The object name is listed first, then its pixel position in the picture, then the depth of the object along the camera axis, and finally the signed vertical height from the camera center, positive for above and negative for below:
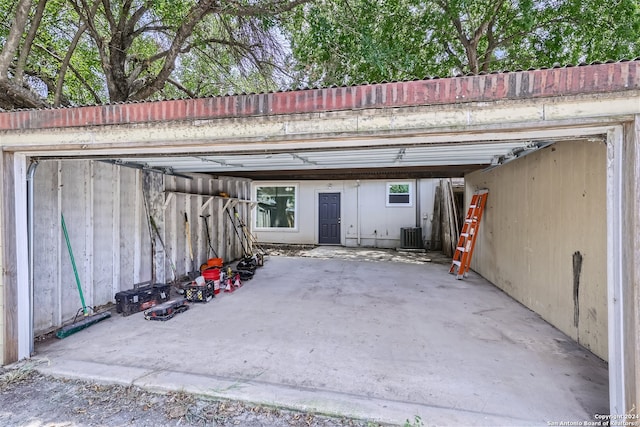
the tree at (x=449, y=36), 6.35 +4.20
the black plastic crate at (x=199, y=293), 4.72 -1.22
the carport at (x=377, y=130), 1.89 +0.64
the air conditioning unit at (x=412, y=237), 10.12 -0.80
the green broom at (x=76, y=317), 3.50 -1.29
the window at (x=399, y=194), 10.50 +0.65
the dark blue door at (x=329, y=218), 11.18 -0.18
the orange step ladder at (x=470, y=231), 6.18 -0.38
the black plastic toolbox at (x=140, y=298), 4.19 -1.19
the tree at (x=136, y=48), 6.06 +3.99
